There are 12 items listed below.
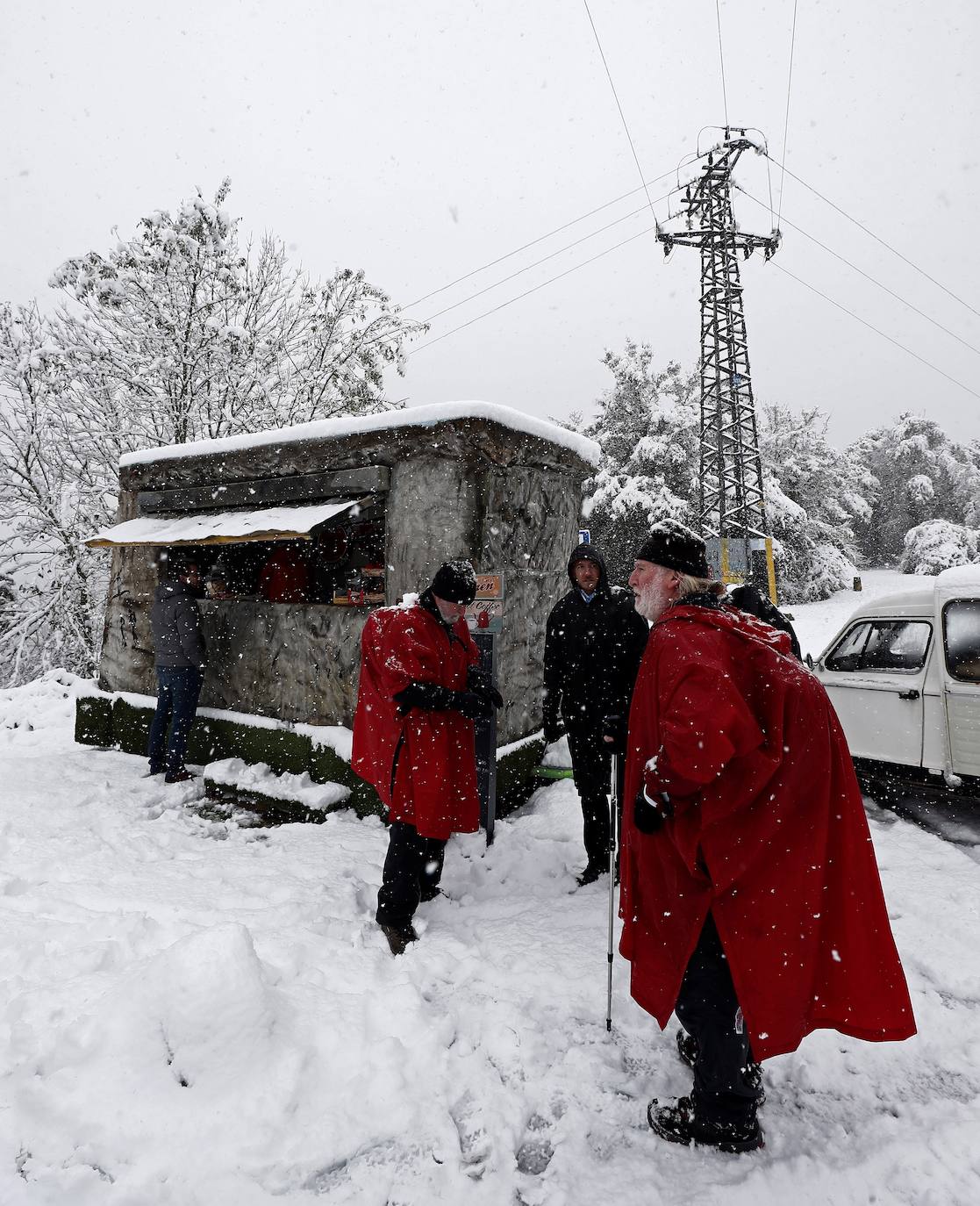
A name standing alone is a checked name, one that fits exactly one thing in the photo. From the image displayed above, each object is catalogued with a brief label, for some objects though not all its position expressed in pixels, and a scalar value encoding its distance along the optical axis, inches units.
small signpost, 175.0
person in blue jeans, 233.8
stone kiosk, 202.8
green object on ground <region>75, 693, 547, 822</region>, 206.7
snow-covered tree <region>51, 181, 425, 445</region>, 467.8
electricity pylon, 719.7
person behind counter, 275.0
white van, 198.8
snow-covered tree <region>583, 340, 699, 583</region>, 978.7
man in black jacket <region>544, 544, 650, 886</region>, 153.6
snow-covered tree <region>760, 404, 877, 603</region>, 1068.5
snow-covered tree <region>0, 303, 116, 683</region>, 466.0
